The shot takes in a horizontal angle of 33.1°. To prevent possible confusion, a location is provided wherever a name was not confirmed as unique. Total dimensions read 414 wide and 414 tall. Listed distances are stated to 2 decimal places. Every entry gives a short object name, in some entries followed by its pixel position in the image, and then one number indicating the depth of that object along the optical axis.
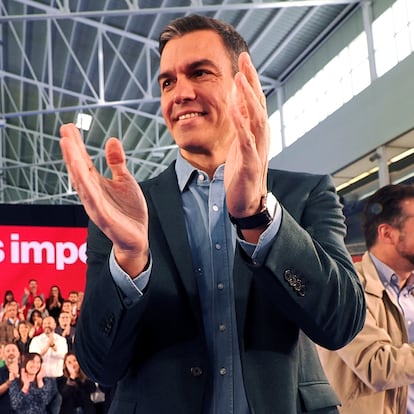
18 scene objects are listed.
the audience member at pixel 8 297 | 5.01
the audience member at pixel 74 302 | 4.98
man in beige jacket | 2.49
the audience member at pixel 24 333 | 4.95
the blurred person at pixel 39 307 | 4.96
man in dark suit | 1.12
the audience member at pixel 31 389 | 4.82
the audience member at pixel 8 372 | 4.84
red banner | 5.02
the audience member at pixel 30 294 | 5.02
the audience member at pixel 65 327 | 4.98
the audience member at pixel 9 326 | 4.91
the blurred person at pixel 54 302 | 4.98
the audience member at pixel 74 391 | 4.89
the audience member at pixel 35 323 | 4.98
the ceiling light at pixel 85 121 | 17.23
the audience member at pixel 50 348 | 4.95
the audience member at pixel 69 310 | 4.98
